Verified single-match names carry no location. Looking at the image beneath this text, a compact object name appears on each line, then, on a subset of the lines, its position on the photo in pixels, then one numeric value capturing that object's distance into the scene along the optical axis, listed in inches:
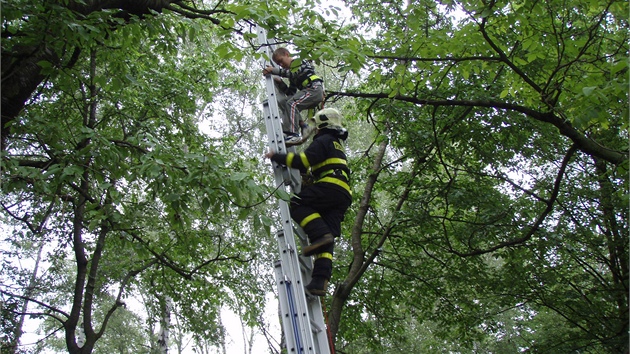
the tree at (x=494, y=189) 230.8
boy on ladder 215.5
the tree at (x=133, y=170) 177.0
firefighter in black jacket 189.6
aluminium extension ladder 167.0
